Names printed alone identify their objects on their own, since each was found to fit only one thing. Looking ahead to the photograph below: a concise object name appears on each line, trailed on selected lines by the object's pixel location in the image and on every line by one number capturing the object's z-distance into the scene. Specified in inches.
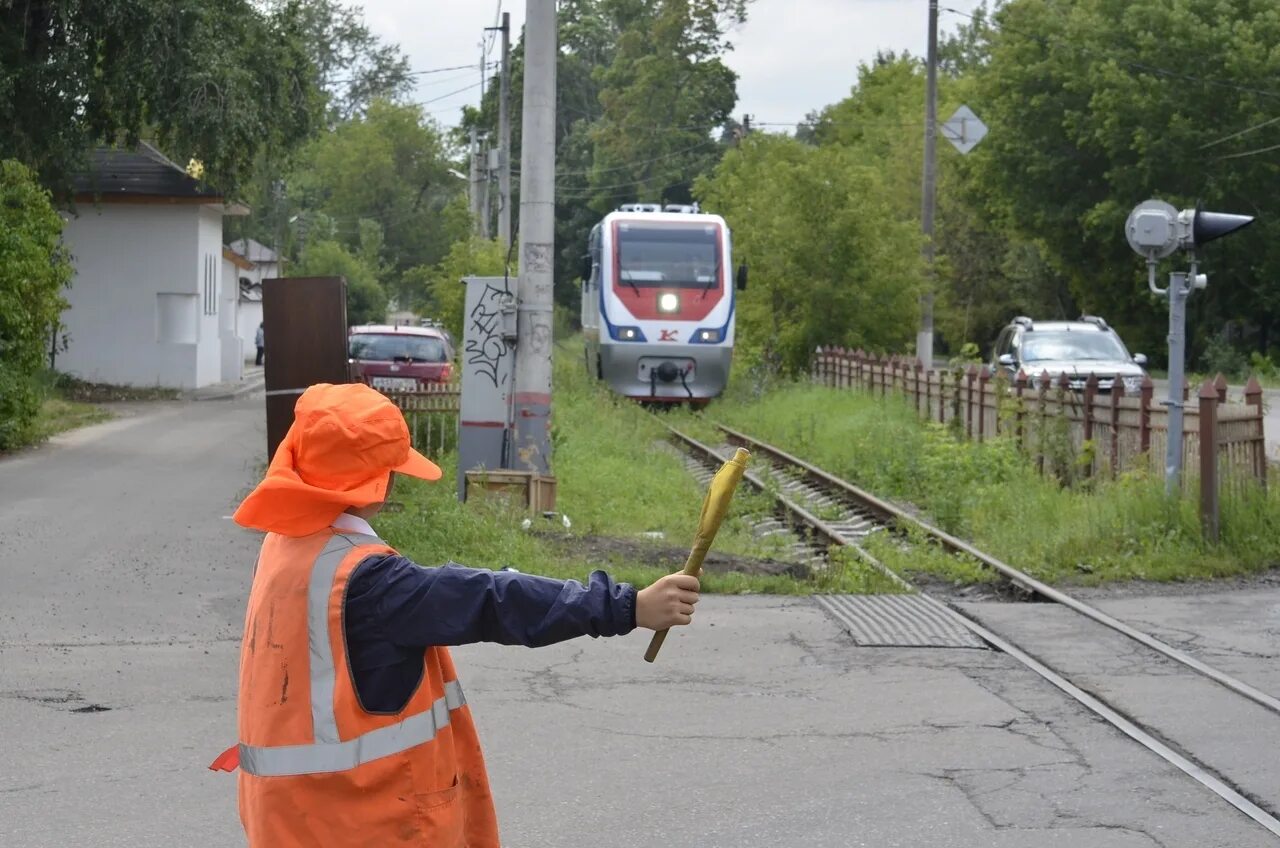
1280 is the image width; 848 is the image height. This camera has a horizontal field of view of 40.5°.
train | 1205.1
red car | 1068.5
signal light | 508.4
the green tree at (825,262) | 1350.9
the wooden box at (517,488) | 569.3
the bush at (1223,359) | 1795.0
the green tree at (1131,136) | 1841.8
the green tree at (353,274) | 2524.6
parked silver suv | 996.6
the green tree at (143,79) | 1017.5
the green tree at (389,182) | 3816.4
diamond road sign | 1366.9
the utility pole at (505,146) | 1576.0
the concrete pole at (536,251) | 583.8
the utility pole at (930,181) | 1279.5
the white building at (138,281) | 1440.7
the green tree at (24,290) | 800.9
